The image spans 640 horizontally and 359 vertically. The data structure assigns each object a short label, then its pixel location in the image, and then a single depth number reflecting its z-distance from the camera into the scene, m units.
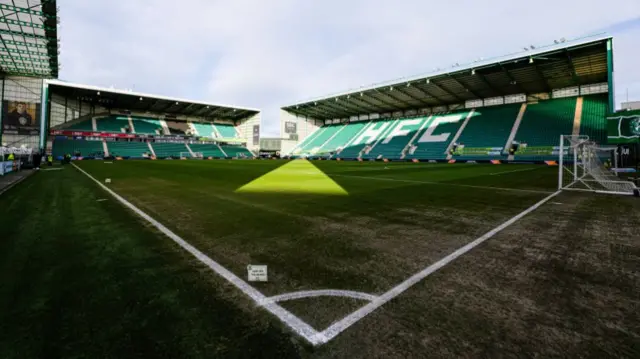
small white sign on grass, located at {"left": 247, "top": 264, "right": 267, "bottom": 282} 2.80
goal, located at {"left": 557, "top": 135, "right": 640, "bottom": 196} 10.02
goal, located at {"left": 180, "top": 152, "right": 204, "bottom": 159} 59.29
